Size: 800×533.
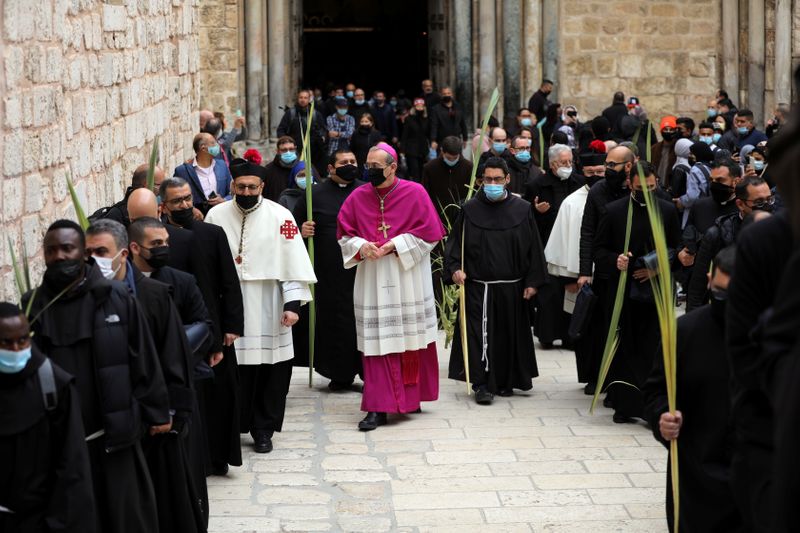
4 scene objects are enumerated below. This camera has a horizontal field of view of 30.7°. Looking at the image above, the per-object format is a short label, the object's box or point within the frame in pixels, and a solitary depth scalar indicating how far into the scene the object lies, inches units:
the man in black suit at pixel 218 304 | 306.2
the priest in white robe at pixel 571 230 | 422.3
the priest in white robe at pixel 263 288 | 337.1
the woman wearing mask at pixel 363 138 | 740.6
